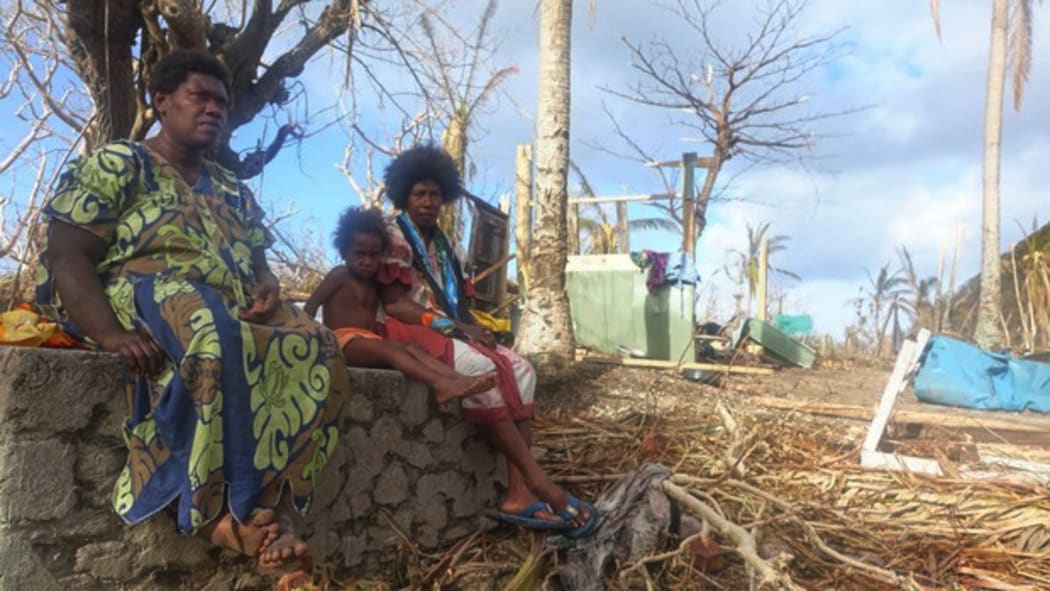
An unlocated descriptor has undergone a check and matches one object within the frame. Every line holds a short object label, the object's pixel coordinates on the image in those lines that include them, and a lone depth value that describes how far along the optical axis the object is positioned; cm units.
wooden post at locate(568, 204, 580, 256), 1531
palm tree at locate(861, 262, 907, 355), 1876
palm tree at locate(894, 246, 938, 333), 2028
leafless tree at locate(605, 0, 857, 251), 1367
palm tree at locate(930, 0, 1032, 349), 1300
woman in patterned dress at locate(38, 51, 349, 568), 222
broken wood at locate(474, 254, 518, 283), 884
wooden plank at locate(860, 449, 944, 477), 476
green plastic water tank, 1081
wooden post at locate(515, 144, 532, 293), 981
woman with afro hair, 348
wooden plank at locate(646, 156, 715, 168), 1305
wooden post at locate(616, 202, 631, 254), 1477
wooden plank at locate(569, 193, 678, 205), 1315
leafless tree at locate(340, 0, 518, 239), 723
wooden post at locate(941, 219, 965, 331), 1606
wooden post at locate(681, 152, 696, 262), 1262
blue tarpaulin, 908
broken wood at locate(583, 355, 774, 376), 876
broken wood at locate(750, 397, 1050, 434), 621
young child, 339
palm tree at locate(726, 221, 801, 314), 2325
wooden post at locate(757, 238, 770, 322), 1695
